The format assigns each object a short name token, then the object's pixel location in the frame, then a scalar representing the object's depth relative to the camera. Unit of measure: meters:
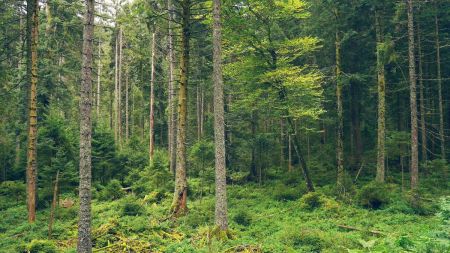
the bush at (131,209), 14.45
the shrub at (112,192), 19.20
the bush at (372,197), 15.95
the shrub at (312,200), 16.05
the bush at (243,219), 13.36
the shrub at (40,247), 9.96
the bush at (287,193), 18.25
